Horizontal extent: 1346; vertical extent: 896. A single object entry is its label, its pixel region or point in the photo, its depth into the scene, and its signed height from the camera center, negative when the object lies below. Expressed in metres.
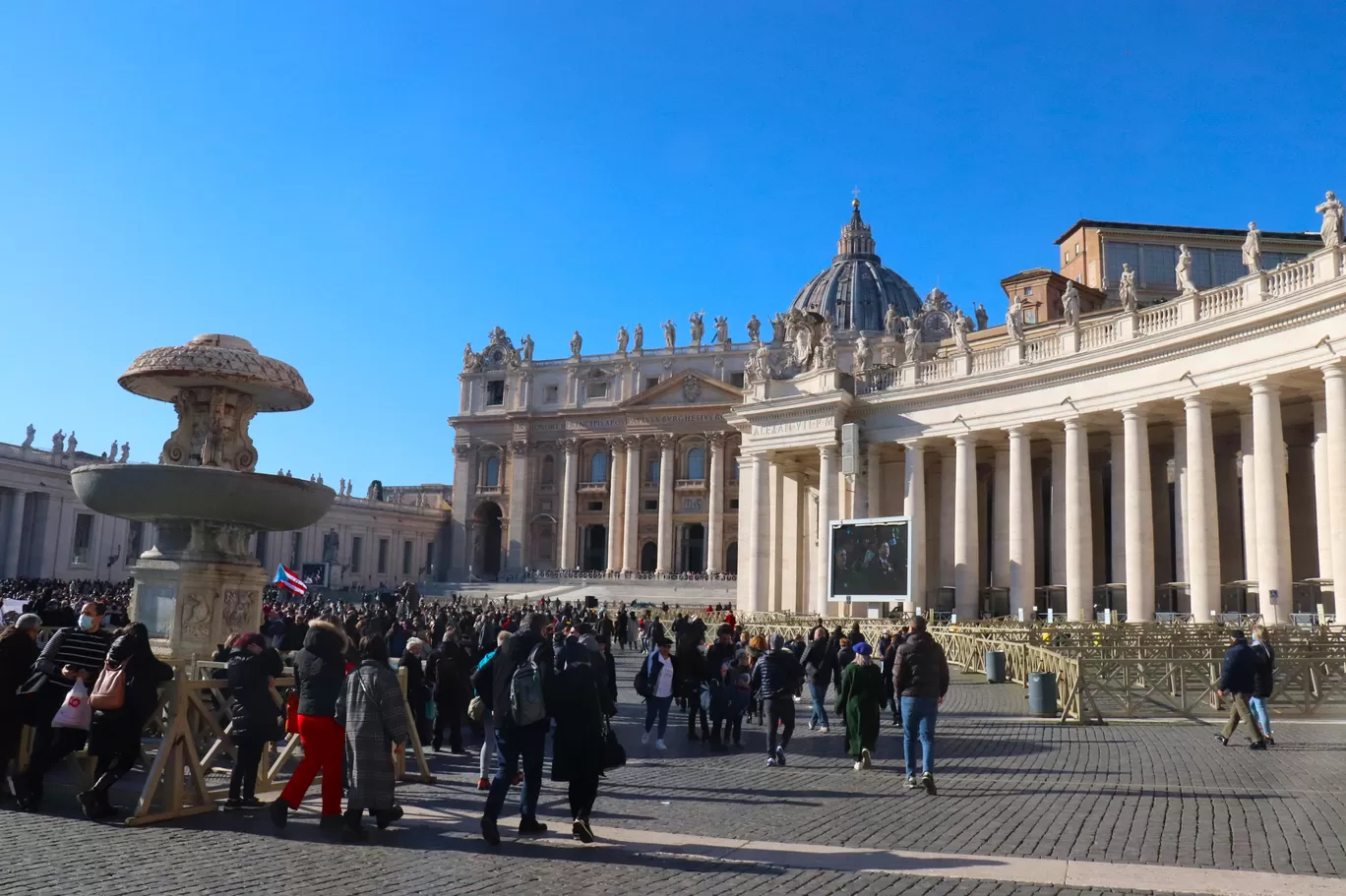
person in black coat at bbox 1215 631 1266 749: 11.91 -0.82
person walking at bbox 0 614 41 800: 8.37 -0.74
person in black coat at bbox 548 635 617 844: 7.34 -0.99
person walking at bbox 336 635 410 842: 7.32 -1.05
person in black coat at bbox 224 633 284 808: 8.10 -0.95
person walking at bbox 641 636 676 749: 12.52 -1.03
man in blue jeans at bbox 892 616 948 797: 9.47 -0.77
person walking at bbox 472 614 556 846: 7.39 -0.97
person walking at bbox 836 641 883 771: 10.85 -1.05
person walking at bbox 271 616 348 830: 7.68 -1.03
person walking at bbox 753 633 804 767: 11.34 -0.98
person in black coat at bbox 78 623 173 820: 7.73 -1.03
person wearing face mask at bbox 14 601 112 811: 8.23 -0.88
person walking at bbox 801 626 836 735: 14.12 -0.98
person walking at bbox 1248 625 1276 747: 12.00 -0.77
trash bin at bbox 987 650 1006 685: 19.62 -1.17
